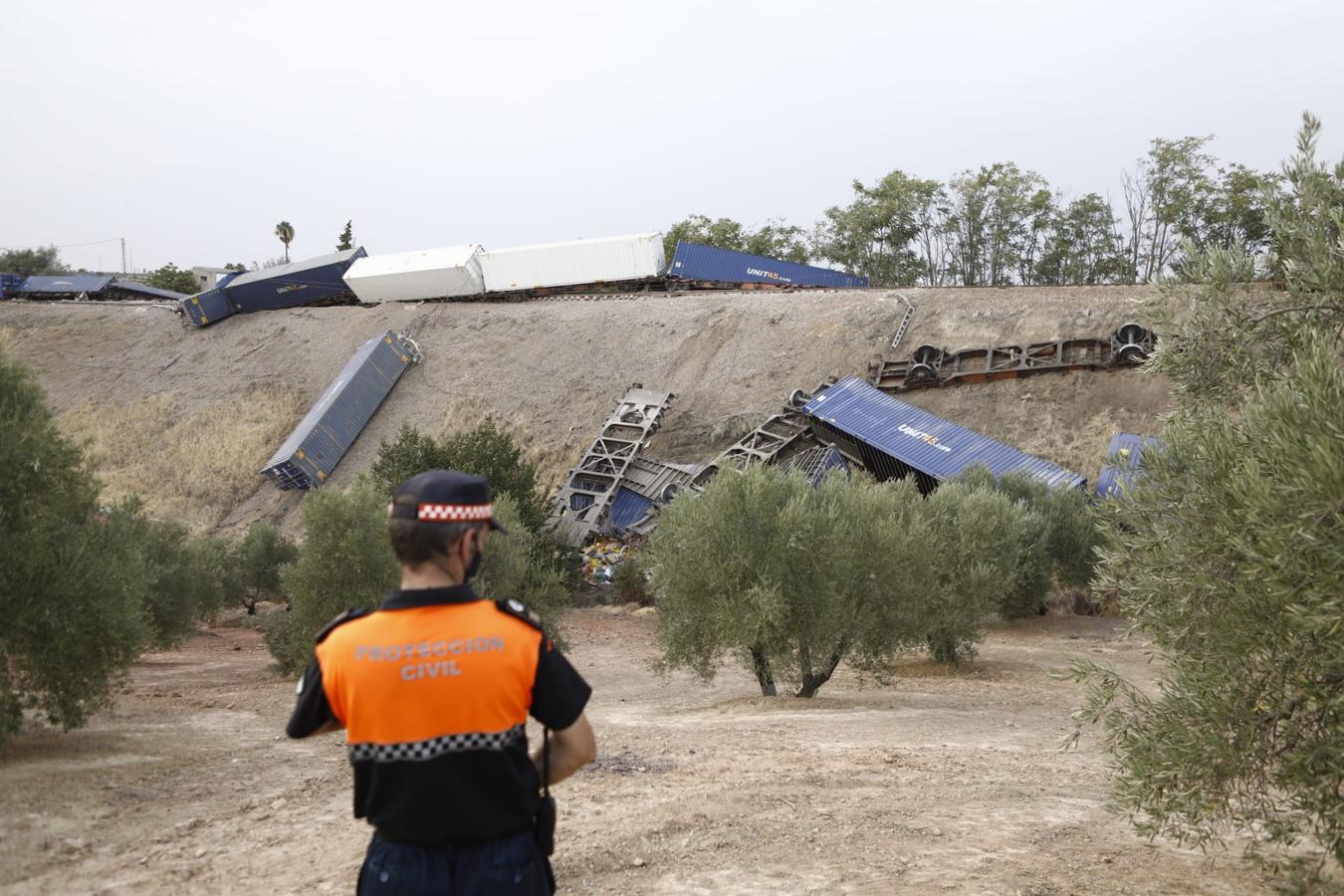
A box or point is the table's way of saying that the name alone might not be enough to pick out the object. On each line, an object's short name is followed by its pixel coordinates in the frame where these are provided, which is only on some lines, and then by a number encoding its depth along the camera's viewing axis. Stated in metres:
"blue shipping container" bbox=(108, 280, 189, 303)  72.19
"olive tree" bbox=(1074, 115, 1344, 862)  5.41
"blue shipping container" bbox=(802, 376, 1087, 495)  30.77
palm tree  106.81
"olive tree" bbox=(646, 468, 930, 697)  16.81
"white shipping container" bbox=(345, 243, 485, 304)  55.94
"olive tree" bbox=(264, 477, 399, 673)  18.72
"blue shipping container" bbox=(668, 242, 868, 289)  54.62
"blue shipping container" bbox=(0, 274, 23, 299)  70.44
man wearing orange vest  3.39
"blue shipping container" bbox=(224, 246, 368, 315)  59.22
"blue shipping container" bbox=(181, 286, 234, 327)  59.25
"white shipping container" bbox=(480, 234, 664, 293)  54.75
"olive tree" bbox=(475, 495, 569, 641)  21.62
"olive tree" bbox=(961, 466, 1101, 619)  26.45
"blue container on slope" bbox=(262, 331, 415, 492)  43.19
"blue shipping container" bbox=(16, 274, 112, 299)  69.56
